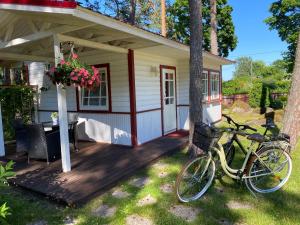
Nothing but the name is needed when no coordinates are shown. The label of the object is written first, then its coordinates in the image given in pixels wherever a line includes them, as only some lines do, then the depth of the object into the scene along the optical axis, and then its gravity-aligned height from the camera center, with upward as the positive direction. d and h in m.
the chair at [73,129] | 5.44 -0.78
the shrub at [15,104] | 7.73 -0.33
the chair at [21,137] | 4.82 -0.83
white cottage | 3.79 +0.61
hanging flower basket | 3.80 +0.27
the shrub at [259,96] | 13.42 -0.48
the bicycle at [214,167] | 3.28 -1.05
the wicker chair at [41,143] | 4.53 -0.89
